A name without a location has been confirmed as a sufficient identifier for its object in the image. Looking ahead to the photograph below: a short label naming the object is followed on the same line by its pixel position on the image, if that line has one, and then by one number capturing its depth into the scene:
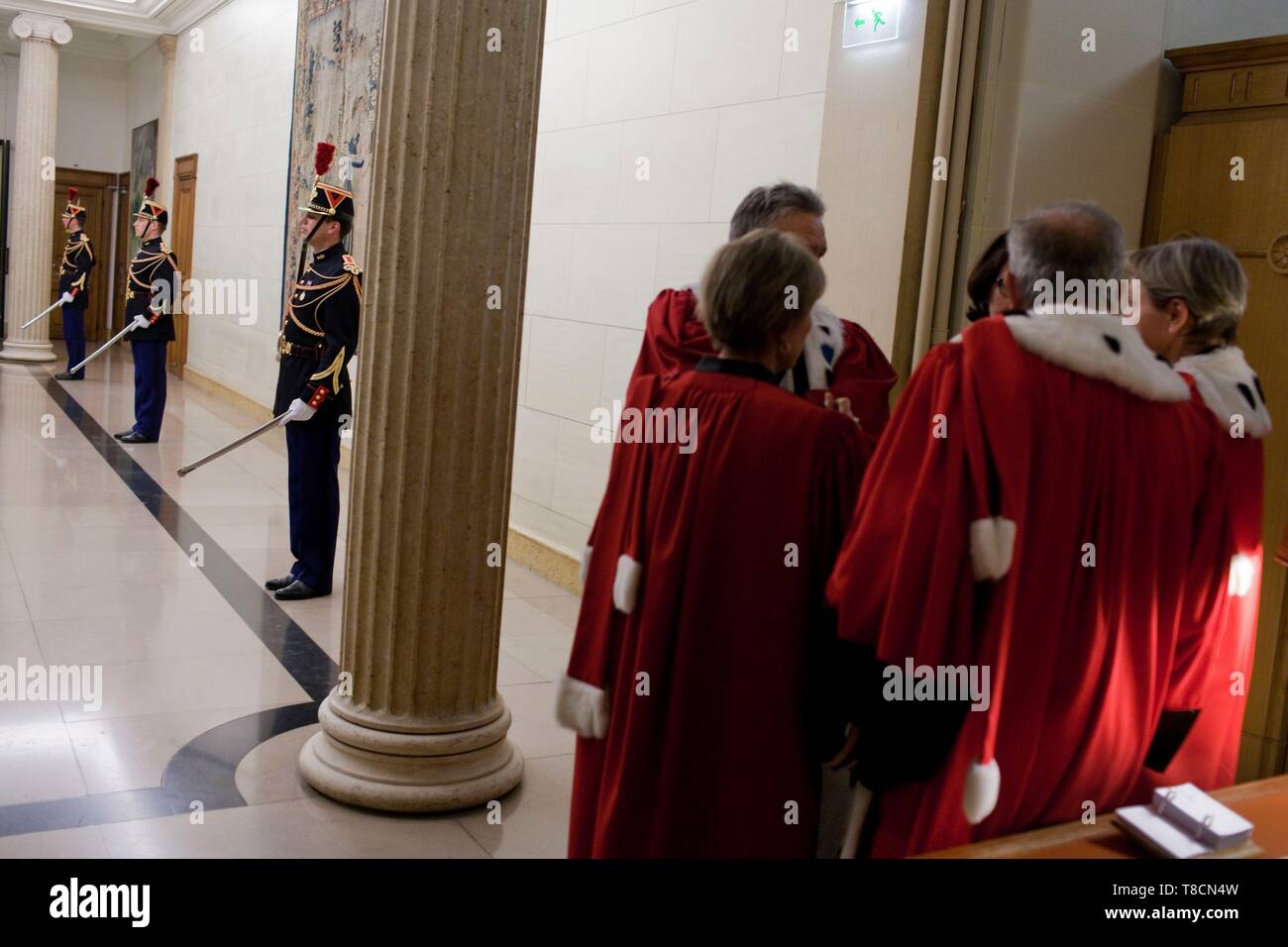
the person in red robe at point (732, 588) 1.96
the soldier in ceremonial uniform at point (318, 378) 4.97
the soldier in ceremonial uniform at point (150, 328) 8.78
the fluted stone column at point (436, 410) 2.95
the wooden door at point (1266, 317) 3.49
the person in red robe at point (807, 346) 2.45
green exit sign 3.92
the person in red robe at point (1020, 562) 1.76
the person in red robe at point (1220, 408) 2.09
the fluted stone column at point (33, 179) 13.83
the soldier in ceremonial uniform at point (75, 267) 11.94
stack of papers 1.67
